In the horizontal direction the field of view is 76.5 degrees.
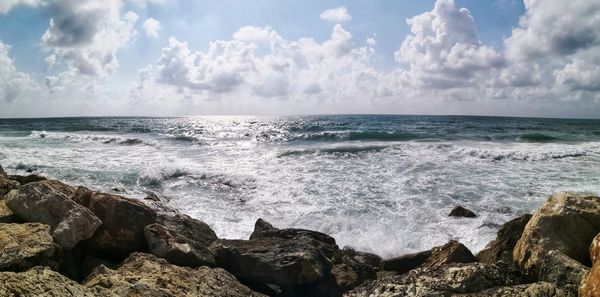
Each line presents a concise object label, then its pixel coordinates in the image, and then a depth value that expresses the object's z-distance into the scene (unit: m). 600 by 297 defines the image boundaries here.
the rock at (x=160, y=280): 3.50
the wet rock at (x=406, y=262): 6.64
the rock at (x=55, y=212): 4.99
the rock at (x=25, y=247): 3.90
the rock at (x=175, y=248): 5.18
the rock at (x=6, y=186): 6.57
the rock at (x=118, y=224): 5.46
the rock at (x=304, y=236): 6.72
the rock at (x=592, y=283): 3.05
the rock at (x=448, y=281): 3.66
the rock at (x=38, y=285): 2.70
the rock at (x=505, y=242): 5.45
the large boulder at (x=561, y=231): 4.41
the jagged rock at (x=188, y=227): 6.00
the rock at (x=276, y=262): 5.50
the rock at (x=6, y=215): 5.37
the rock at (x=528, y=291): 3.33
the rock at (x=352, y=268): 5.82
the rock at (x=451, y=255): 5.59
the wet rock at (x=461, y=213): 9.88
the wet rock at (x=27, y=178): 9.51
